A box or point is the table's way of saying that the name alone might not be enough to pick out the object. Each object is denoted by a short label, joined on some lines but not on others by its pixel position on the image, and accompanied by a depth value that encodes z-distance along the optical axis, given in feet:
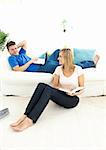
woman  8.18
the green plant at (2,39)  8.18
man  10.14
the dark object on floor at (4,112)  8.67
